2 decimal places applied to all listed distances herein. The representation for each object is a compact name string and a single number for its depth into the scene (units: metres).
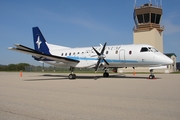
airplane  17.61
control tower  42.81
